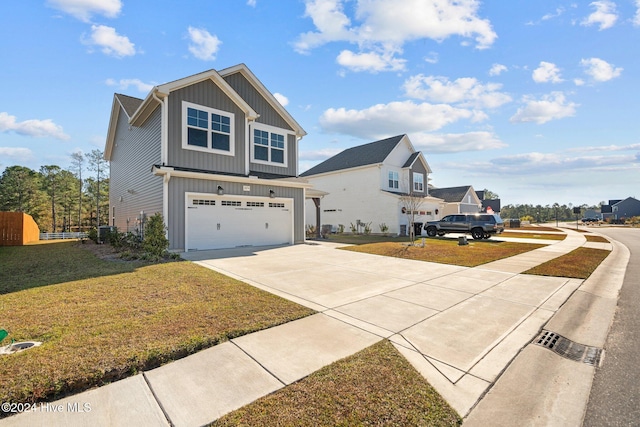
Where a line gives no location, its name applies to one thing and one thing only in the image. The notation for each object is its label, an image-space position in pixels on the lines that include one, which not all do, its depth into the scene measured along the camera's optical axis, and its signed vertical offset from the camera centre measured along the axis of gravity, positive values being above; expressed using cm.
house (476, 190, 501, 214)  5300 +267
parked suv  1961 -60
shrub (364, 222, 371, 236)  2370 -94
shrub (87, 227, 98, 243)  1730 -102
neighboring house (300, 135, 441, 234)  2348 +287
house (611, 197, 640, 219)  7256 +220
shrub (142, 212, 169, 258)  980 -73
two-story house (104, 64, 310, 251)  1159 +262
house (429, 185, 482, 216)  3350 +220
